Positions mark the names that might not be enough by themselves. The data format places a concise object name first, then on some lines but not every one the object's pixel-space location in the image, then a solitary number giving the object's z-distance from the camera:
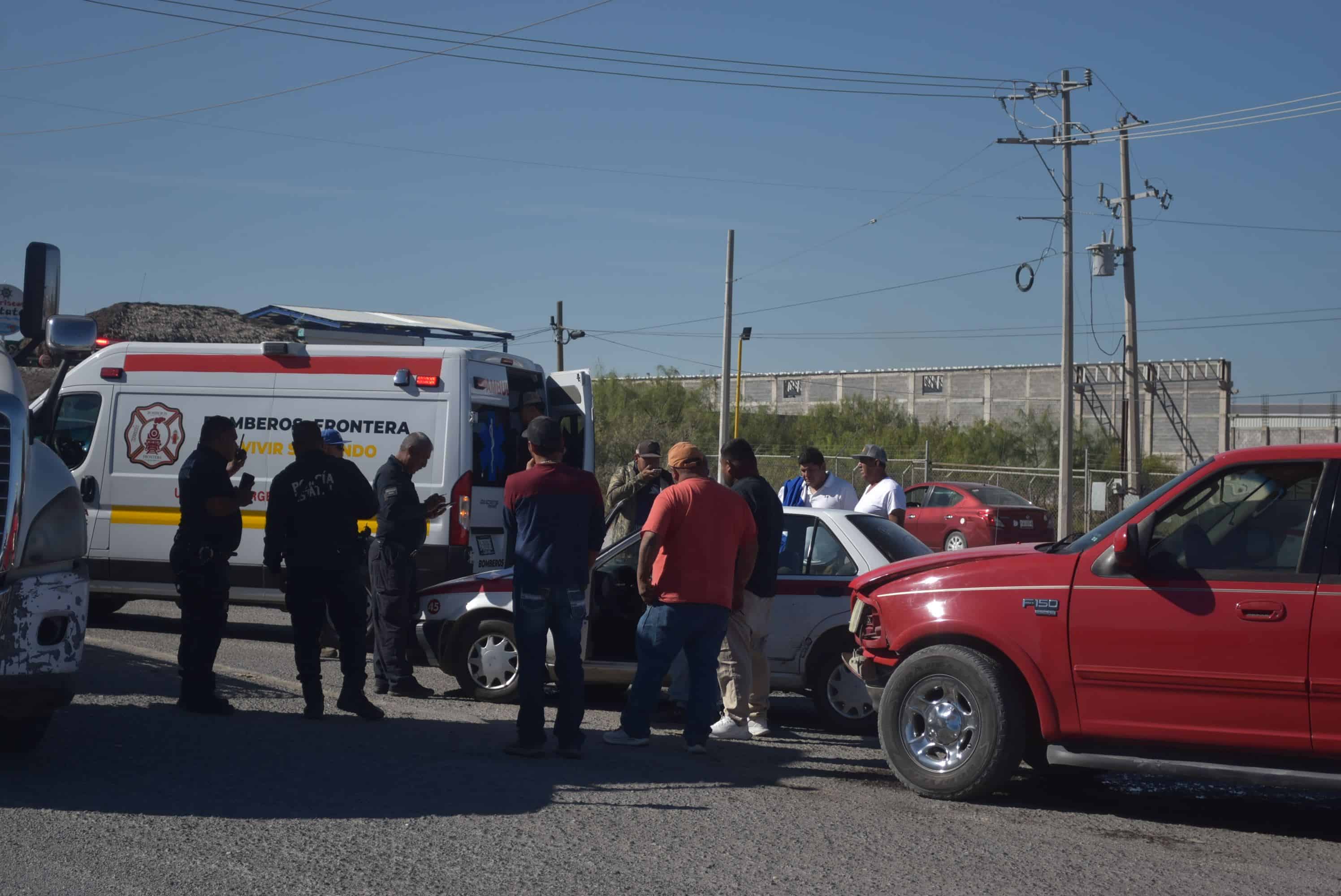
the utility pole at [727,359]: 33.53
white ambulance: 10.80
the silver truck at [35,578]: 5.87
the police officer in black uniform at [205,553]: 7.87
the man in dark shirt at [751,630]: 7.98
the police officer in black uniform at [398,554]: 9.03
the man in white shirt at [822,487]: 10.27
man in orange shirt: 7.26
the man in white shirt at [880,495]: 10.35
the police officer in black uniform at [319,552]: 7.85
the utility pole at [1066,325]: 29.80
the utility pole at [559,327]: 47.00
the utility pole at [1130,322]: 31.48
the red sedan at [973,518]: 26.56
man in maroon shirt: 7.07
